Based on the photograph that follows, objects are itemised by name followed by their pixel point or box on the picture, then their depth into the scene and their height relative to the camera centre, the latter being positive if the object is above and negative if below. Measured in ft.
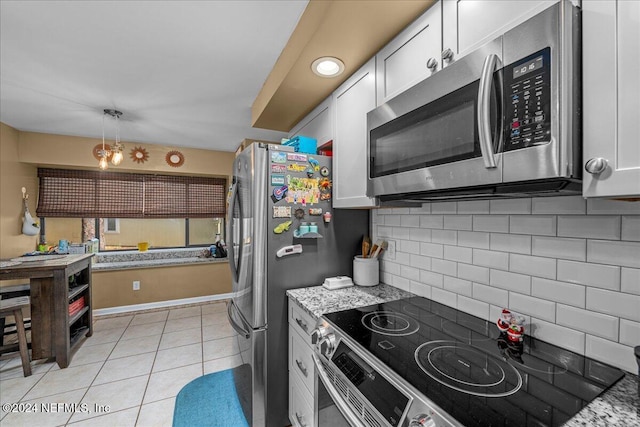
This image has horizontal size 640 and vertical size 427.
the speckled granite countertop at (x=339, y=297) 4.61 -1.63
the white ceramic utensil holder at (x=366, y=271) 5.77 -1.28
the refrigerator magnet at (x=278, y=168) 5.41 +0.87
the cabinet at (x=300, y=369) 4.48 -2.80
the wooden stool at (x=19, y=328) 7.18 -3.12
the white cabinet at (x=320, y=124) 5.96 +2.11
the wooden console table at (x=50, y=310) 7.79 -2.87
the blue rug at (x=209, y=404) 5.79 -4.49
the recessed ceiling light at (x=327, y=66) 4.74 +2.64
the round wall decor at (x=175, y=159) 12.87 +2.55
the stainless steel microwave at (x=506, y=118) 2.15 +0.90
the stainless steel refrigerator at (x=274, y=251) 5.31 -0.84
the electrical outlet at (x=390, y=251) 5.82 -0.87
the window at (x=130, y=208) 12.01 +0.17
